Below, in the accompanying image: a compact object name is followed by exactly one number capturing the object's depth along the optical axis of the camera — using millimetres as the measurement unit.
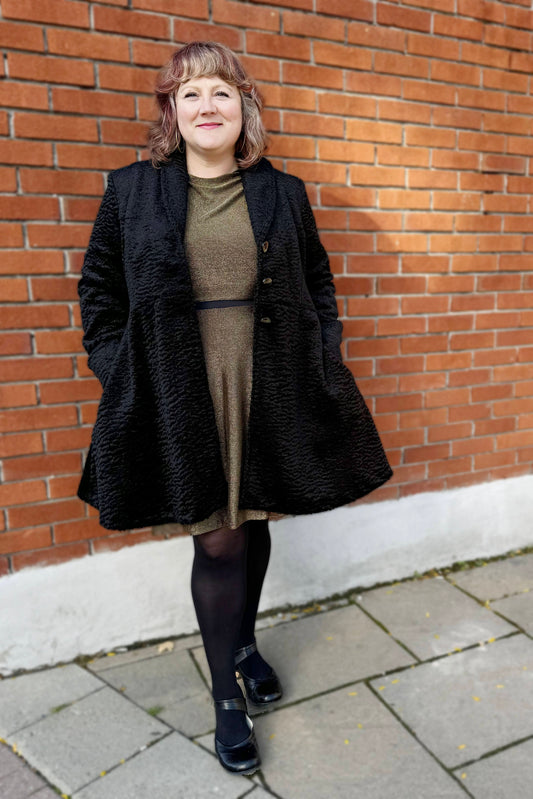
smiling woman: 1700
